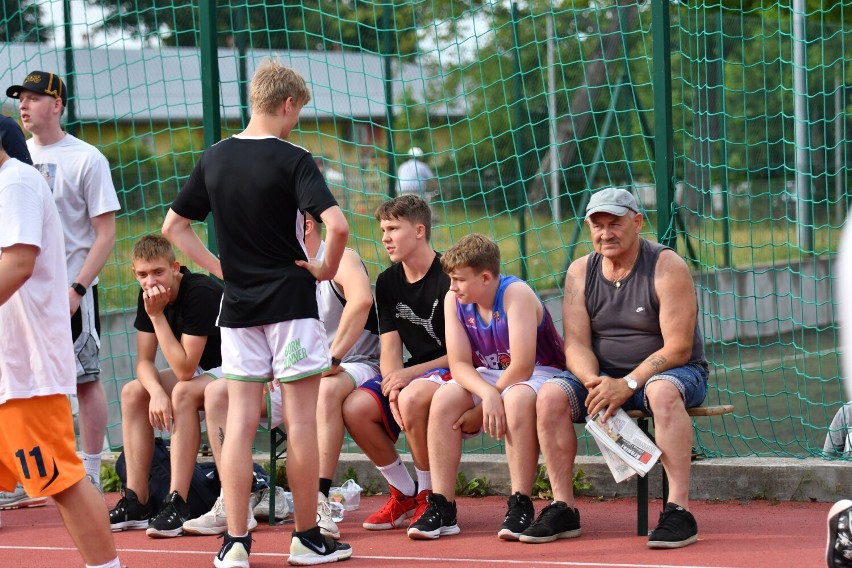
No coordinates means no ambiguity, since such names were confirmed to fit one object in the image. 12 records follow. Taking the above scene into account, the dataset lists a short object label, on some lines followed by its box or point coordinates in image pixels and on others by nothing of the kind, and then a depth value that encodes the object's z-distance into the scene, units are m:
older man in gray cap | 9.45
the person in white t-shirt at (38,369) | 7.27
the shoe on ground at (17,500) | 12.27
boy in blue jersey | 9.91
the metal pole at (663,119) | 11.68
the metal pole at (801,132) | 18.83
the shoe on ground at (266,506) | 11.13
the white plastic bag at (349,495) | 11.58
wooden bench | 9.69
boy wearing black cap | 11.37
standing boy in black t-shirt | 8.84
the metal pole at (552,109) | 17.11
